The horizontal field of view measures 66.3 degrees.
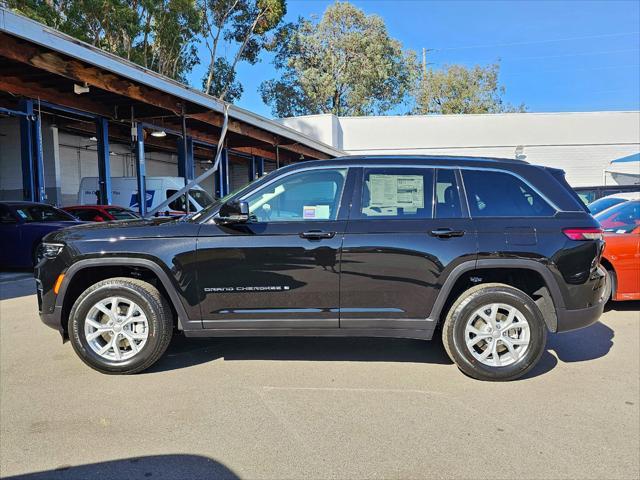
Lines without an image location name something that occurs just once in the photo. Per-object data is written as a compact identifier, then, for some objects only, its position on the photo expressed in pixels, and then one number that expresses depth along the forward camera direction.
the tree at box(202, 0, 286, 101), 30.91
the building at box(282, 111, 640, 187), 28.73
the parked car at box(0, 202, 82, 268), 10.09
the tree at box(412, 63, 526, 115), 43.16
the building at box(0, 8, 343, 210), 10.66
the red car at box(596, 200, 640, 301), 6.16
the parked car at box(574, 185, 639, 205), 20.82
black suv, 4.07
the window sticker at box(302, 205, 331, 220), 4.19
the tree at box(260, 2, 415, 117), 36.97
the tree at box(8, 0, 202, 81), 20.94
